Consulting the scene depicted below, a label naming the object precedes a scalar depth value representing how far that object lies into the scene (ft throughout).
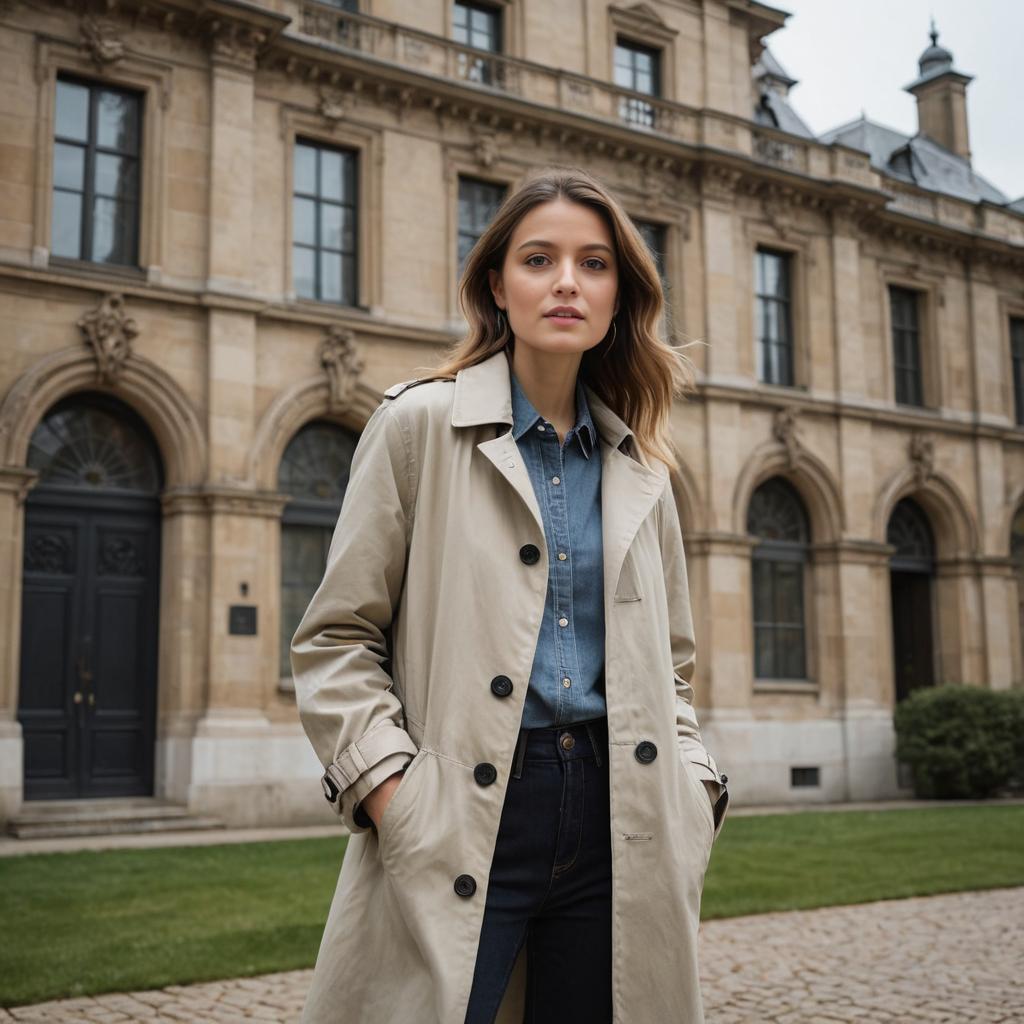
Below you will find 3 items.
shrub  67.87
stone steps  46.50
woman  6.91
